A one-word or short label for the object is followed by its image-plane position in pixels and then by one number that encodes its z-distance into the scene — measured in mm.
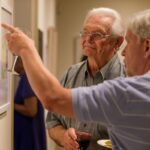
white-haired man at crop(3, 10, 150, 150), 1359
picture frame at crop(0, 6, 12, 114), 2104
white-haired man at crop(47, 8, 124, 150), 2046
